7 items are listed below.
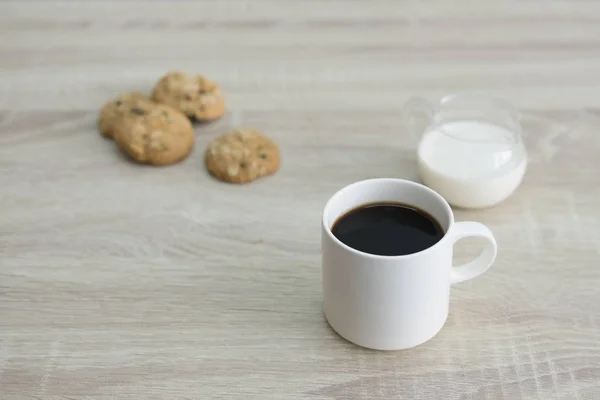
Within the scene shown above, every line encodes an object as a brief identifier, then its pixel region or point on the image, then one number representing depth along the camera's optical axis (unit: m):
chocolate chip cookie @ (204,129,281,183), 0.97
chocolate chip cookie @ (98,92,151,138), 1.04
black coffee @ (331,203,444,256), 0.70
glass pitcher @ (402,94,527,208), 0.90
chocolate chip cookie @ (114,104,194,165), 0.99
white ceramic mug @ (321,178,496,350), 0.67
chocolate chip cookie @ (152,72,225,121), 1.08
